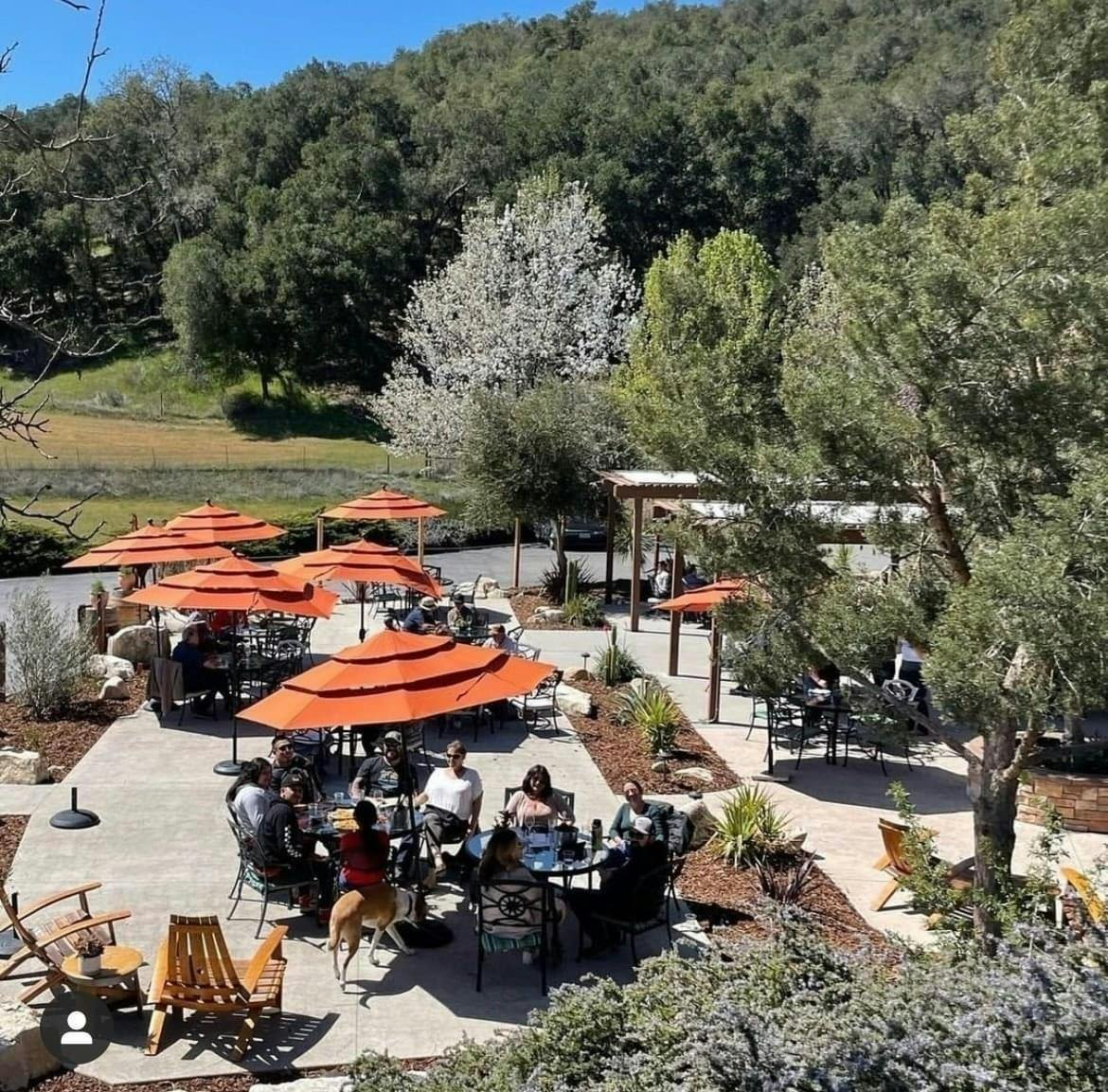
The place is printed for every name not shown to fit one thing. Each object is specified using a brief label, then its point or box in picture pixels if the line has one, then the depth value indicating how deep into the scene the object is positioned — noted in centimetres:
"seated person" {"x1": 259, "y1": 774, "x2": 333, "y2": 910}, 848
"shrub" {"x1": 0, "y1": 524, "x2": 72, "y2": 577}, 2714
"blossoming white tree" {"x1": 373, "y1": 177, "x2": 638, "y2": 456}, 3775
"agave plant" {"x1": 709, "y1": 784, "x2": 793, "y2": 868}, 1034
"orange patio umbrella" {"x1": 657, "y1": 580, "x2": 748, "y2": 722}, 1471
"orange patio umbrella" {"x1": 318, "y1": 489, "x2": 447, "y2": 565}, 2044
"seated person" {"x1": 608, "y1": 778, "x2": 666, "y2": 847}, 898
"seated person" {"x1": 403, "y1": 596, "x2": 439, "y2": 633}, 1609
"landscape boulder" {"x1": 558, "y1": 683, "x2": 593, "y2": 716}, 1548
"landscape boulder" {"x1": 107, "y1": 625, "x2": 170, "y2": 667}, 1725
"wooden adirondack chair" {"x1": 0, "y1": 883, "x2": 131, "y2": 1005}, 699
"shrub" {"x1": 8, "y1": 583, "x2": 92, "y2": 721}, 1423
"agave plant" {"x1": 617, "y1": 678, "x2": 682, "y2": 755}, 1362
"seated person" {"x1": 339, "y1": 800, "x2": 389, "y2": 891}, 797
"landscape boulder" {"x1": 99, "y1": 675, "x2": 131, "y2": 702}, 1520
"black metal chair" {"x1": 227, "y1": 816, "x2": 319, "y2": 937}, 851
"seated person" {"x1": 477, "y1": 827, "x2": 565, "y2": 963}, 795
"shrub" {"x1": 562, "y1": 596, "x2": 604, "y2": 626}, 2166
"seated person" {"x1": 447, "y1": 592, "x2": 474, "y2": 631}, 1736
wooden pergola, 1849
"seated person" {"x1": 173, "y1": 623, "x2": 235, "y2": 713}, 1452
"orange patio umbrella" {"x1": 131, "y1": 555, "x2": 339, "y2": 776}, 1297
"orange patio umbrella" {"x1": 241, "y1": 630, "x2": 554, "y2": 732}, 840
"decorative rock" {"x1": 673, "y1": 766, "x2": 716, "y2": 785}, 1278
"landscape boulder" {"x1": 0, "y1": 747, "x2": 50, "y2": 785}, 1187
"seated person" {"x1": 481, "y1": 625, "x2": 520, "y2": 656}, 1476
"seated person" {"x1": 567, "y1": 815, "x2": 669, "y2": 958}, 812
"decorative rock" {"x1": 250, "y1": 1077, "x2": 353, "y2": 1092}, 615
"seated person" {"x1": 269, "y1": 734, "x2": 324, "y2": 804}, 967
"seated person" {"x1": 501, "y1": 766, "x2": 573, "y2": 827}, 924
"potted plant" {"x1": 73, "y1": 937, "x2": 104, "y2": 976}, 712
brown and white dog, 784
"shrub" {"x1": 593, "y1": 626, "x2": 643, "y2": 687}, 1689
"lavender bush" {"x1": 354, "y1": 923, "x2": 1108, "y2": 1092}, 470
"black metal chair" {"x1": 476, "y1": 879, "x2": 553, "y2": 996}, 791
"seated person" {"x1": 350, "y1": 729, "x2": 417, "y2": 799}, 1032
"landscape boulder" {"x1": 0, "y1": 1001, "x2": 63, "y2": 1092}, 640
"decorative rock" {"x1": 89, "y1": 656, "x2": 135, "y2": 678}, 1603
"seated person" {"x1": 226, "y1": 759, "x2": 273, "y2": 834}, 861
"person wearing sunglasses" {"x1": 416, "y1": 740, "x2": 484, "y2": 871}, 961
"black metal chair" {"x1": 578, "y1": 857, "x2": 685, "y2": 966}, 812
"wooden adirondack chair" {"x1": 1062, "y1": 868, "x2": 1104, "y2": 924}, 683
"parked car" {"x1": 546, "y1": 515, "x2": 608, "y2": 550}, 3166
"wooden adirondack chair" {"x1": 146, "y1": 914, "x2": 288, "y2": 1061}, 691
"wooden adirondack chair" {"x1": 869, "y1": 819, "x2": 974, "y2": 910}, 932
